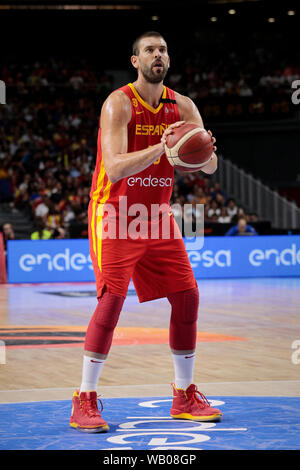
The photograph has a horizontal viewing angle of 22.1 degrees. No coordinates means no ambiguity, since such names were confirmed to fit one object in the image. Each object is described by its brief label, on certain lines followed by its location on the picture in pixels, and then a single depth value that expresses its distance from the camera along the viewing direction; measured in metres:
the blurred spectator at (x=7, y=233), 17.03
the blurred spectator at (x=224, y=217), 19.52
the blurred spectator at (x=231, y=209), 20.23
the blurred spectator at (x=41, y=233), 17.66
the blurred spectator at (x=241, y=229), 17.42
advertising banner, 16.19
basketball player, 4.44
